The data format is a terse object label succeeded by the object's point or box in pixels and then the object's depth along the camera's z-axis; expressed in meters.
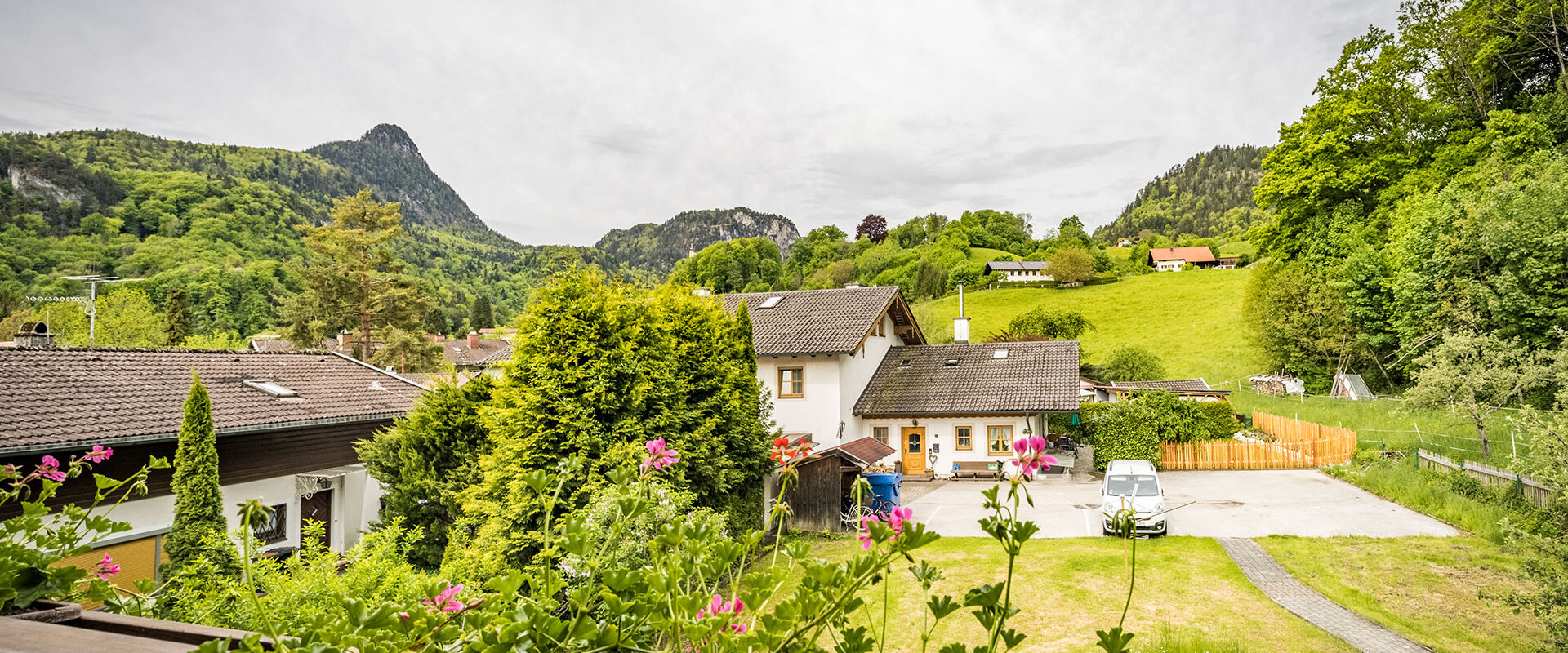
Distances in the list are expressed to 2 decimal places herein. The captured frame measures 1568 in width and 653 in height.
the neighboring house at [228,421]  9.97
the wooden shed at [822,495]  15.90
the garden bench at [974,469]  23.42
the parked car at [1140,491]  14.65
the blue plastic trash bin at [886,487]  15.63
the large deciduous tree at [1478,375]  15.92
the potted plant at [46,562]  1.62
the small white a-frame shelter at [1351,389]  33.59
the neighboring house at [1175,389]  32.53
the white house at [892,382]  22.45
